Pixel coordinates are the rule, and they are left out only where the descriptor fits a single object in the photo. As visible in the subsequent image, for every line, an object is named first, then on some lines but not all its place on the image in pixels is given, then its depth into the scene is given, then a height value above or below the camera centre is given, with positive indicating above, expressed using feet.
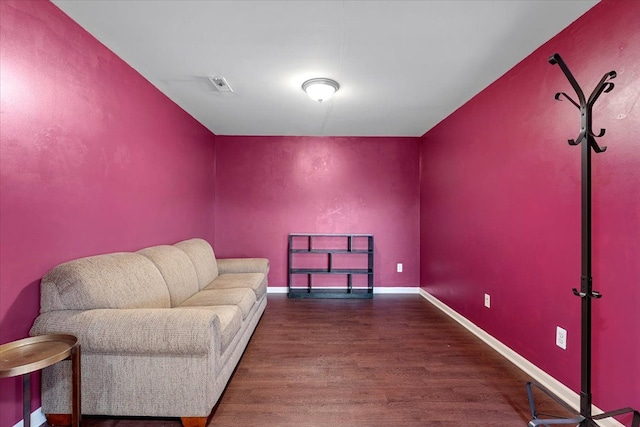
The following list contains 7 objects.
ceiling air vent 8.05 +3.82
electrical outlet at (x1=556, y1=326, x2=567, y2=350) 5.88 -2.60
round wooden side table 3.63 -2.04
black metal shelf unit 13.69 -2.38
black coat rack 4.29 -1.02
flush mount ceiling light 8.09 +3.68
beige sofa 4.82 -2.47
